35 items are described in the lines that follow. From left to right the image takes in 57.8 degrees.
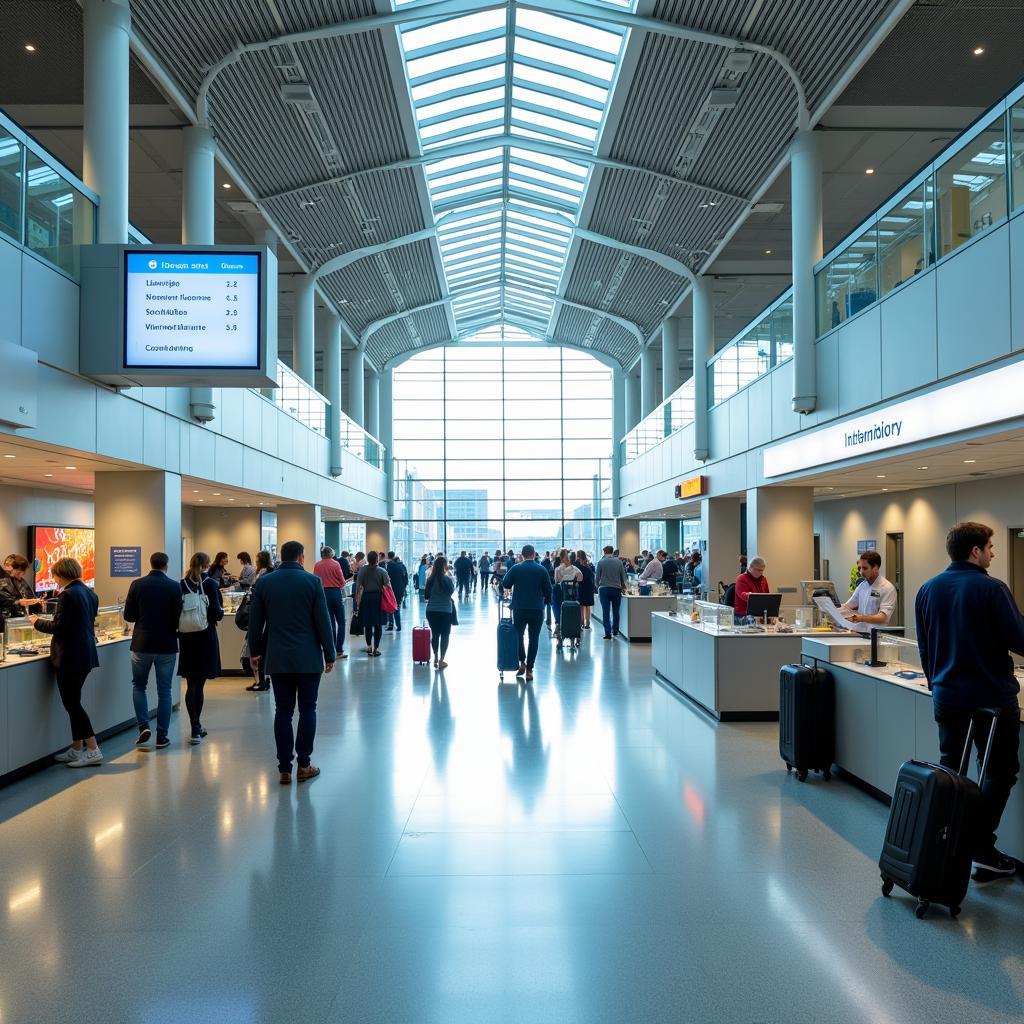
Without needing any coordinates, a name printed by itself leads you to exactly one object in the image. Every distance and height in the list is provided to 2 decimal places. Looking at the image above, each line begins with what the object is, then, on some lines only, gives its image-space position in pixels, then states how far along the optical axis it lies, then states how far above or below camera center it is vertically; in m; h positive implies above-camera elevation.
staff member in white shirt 8.11 -0.41
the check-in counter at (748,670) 9.50 -1.24
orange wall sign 19.89 +1.39
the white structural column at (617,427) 36.82 +4.96
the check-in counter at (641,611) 17.67 -1.19
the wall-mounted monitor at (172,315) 9.55 +2.43
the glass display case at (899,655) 6.47 -0.75
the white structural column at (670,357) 25.59 +5.44
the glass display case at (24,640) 7.26 -0.74
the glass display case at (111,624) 9.02 -0.75
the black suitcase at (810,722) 6.96 -1.29
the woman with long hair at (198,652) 8.49 -0.95
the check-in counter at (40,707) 6.80 -1.29
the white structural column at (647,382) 30.36 +5.50
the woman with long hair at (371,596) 15.16 -0.78
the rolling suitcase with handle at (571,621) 16.62 -1.29
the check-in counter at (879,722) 5.53 -1.14
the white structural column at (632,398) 35.19 +5.83
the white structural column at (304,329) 21.28 +5.12
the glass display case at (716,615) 10.00 -0.73
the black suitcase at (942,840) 4.30 -1.35
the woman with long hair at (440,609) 13.44 -0.89
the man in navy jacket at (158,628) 8.13 -0.69
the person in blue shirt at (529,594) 12.80 -0.61
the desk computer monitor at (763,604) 9.94 -0.58
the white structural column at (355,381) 30.55 +5.55
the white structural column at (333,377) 24.67 +4.73
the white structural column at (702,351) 19.67 +4.40
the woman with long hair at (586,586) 19.73 -0.77
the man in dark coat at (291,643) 6.86 -0.70
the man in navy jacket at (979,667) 4.62 -0.59
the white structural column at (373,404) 35.69 +5.61
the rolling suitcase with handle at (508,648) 12.91 -1.37
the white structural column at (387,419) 37.09 +5.25
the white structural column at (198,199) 12.99 +4.95
